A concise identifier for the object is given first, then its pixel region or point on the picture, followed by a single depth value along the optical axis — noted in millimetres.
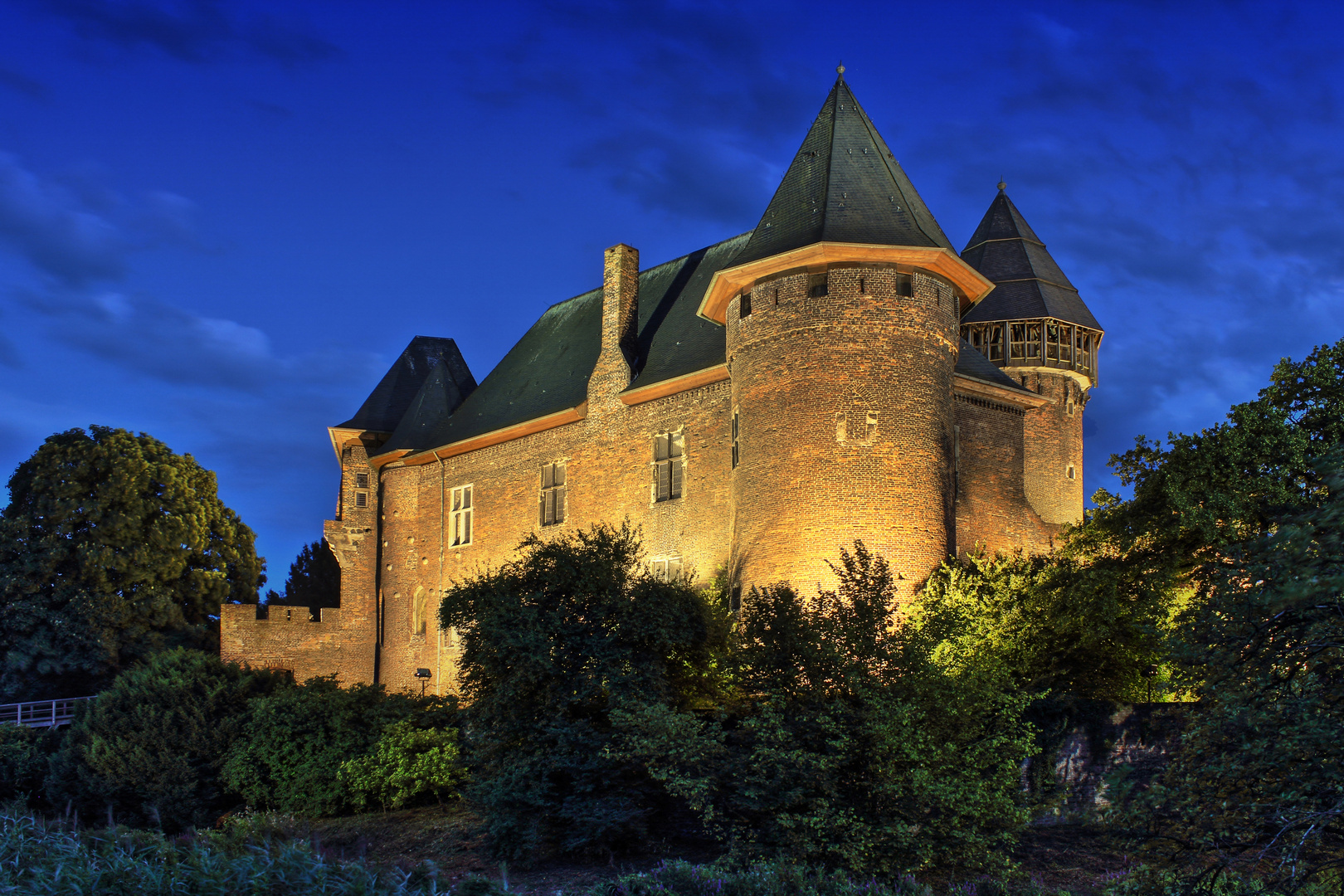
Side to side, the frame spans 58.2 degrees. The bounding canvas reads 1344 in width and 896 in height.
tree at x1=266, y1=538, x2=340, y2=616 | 49812
